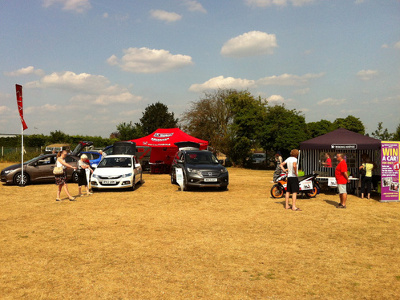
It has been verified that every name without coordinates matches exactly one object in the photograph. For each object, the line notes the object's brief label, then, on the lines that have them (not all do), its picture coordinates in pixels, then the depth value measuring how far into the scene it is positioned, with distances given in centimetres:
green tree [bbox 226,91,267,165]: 3500
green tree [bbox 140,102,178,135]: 5919
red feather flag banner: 1570
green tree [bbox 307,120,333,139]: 3753
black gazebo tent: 1308
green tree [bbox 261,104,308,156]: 3122
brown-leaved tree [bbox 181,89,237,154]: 4294
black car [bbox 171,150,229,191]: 1334
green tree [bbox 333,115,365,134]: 4472
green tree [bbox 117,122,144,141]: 5422
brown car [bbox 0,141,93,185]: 1560
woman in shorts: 1086
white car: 1334
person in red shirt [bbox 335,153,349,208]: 1023
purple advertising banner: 1195
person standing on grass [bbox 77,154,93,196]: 1187
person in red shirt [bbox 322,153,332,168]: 1505
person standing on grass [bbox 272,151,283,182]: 1502
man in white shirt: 952
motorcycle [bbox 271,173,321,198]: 1222
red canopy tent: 2317
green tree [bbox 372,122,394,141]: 4006
